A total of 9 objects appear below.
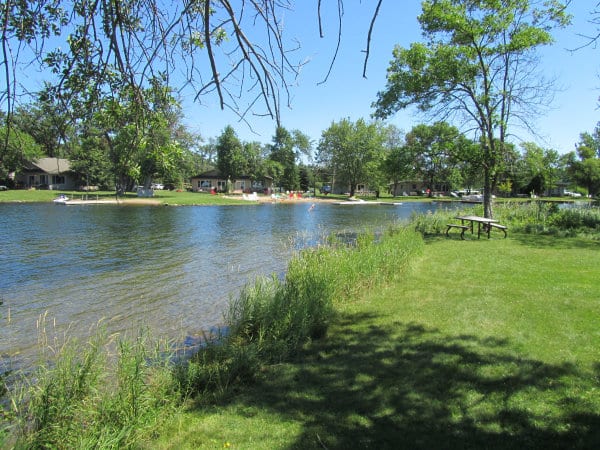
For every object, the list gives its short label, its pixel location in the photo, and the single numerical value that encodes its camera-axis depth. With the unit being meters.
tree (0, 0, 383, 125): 3.04
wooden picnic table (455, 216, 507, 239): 15.12
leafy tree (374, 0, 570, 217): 15.73
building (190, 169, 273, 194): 78.79
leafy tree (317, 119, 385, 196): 74.44
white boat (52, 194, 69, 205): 44.44
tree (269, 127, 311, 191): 82.62
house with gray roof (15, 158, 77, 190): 59.38
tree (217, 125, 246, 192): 76.03
